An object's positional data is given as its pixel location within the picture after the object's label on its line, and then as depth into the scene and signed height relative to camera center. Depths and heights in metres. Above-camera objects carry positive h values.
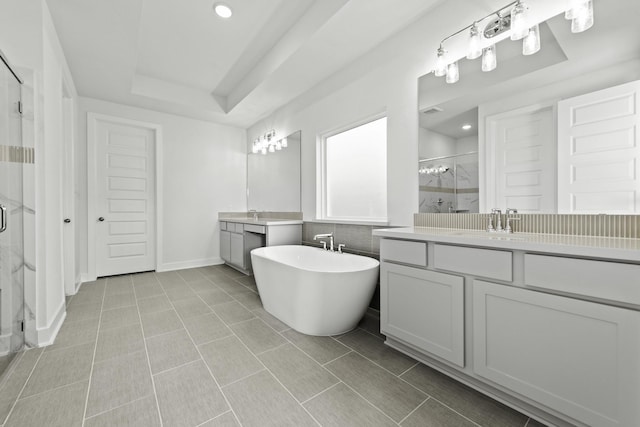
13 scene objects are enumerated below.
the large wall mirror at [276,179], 3.64 +0.52
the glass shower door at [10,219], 1.59 -0.04
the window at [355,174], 2.66 +0.43
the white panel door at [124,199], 3.64 +0.20
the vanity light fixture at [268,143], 3.88 +1.05
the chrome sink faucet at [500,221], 1.64 -0.06
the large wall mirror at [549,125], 1.30 +0.51
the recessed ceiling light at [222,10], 2.27 +1.78
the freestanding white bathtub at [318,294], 1.91 -0.63
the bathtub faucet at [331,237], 2.70 -0.27
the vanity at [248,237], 3.29 -0.34
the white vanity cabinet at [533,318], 0.97 -0.49
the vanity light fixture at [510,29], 1.37 +1.07
